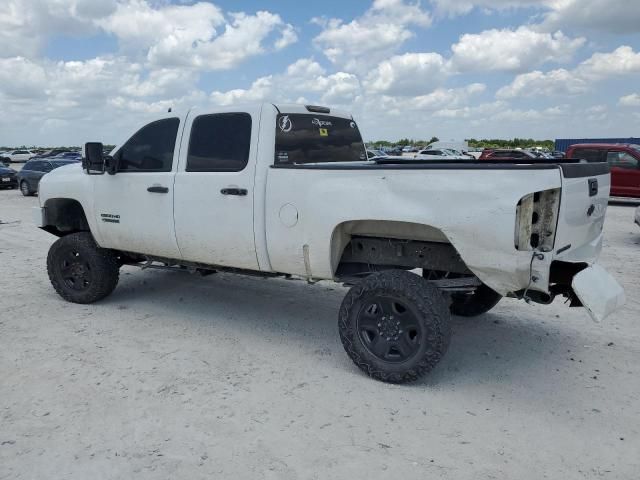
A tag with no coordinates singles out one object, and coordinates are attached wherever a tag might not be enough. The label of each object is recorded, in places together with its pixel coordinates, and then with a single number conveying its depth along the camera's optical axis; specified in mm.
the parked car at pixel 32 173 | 21094
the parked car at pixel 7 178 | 24047
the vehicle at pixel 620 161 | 16594
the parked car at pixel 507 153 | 19328
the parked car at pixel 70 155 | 29369
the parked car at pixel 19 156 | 57188
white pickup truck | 3623
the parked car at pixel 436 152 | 33219
